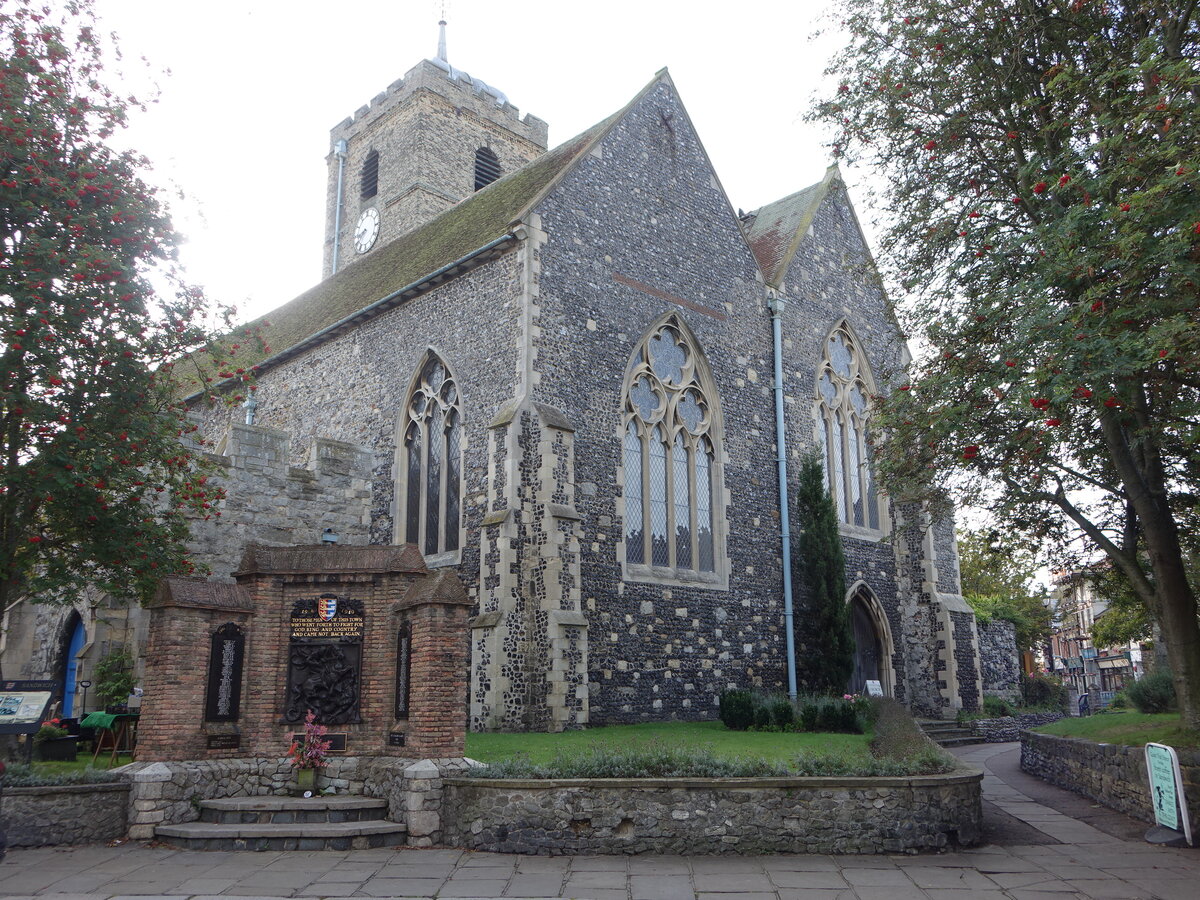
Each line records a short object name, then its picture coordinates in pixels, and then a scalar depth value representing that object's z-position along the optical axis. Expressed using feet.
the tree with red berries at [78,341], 35.32
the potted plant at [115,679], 53.57
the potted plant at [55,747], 41.88
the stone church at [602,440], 53.47
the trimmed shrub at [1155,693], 56.34
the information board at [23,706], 34.37
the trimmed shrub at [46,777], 31.40
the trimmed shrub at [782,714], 53.31
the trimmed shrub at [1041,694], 93.76
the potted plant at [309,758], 34.19
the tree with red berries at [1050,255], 28.94
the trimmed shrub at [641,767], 30.96
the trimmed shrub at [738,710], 53.98
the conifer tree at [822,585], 65.67
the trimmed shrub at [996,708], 81.29
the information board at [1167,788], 31.30
